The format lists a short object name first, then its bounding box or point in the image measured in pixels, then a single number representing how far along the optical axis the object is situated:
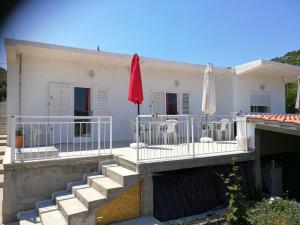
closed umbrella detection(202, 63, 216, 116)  8.09
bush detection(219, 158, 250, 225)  4.25
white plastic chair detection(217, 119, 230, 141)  8.98
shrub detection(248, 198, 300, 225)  4.64
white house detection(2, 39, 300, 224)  5.16
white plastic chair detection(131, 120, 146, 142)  8.16
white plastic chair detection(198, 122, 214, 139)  8.43
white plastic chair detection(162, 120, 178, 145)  7.76
